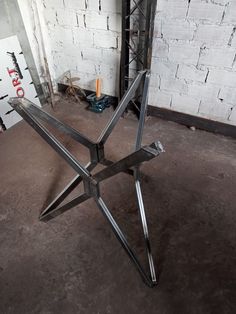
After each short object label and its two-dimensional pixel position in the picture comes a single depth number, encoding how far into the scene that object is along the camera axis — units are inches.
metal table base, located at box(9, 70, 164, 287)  38.7
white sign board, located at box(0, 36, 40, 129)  102.1
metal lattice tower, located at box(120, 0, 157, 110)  90.0
